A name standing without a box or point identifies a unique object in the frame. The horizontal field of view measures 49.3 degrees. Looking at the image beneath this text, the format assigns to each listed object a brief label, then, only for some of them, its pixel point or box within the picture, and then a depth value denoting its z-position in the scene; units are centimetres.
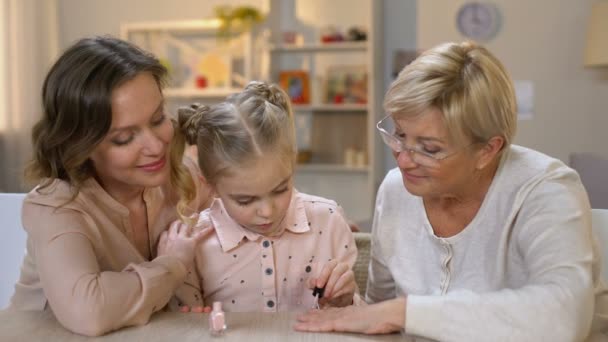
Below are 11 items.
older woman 109
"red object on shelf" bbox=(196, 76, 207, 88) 473
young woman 120
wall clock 414
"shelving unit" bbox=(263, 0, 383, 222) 476
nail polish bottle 113
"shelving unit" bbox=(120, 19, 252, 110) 465
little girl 136
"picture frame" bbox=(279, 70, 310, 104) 484
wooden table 112
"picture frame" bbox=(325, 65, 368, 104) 475
